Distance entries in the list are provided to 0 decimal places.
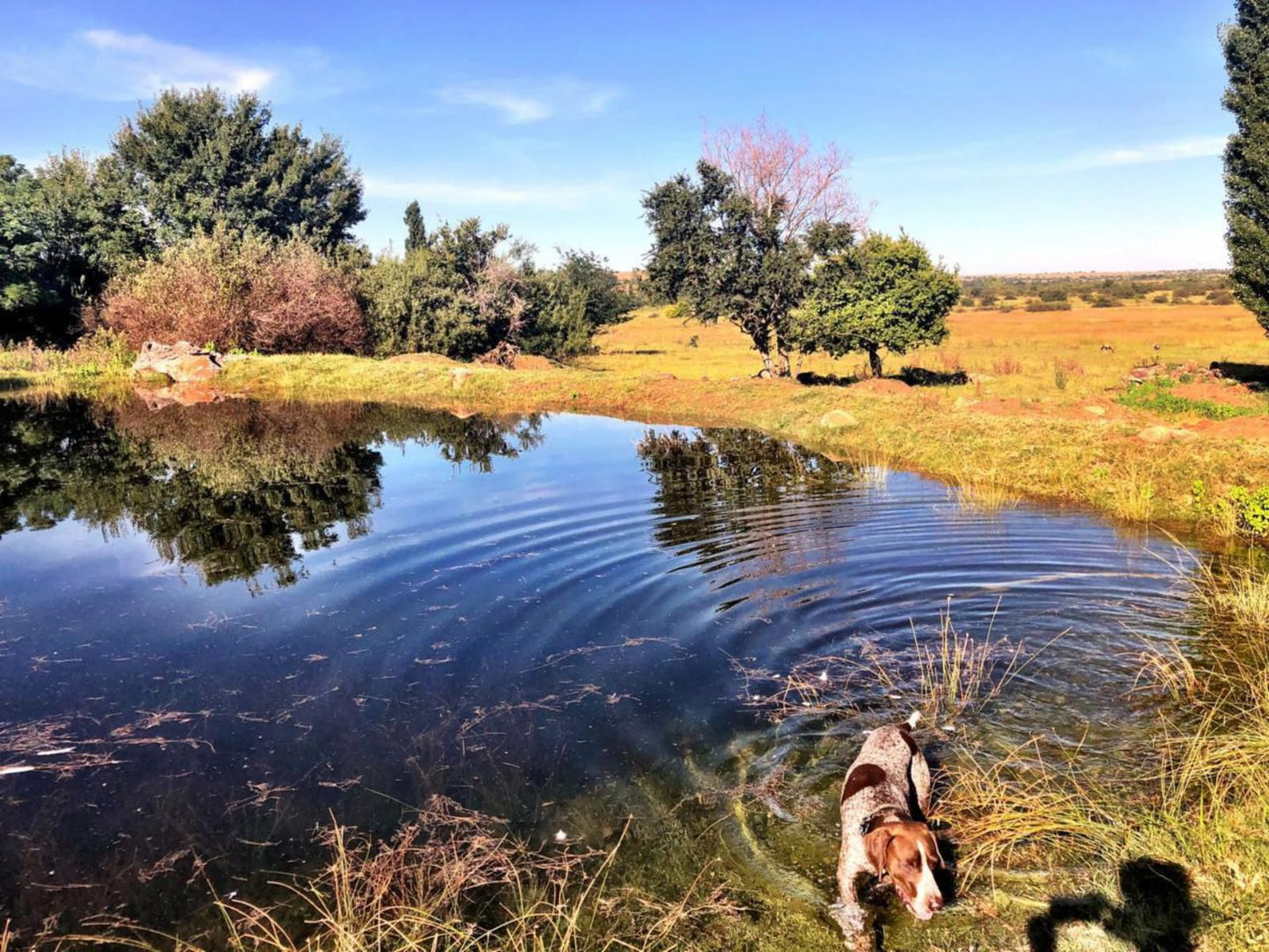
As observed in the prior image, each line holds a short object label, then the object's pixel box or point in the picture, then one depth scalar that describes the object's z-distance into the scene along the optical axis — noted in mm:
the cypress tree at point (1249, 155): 23031
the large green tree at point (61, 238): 35906
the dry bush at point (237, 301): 33969
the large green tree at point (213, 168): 42656
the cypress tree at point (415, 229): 53125
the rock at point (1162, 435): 14758
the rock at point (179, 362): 31672
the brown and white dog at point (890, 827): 3938
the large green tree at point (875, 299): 25609
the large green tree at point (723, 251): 26422
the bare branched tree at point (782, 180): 26875
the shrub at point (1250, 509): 10797
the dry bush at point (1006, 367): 30225
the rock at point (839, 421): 19797
